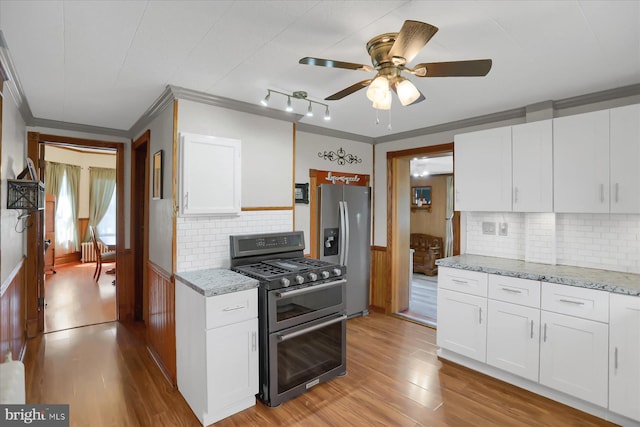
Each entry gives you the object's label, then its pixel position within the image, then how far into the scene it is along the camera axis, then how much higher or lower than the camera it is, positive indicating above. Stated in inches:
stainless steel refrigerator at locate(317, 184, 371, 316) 159.3 -11.8
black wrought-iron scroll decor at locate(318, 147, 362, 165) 164.9 +27.7
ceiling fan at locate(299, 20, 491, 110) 62.6 +29.3
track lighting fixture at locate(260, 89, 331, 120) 104.0 +38.5
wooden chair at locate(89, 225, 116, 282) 241.9 -35.9
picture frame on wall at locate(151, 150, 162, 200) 116.3 +12.7
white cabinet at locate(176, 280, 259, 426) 87.4 -39.6
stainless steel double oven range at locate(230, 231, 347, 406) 95.8 -33.3
